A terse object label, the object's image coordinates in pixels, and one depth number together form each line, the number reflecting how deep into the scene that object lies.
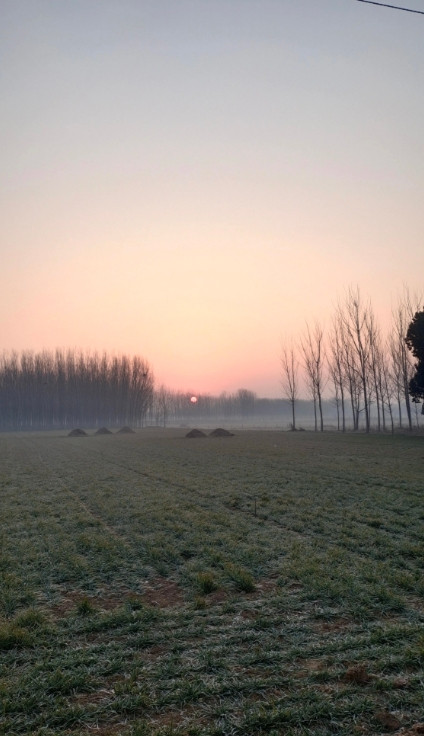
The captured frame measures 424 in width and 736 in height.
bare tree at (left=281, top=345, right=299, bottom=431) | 60.44
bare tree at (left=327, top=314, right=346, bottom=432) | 51.22
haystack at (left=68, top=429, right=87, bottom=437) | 57.91
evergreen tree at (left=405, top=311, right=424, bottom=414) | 35.81
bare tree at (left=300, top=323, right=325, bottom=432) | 55.62
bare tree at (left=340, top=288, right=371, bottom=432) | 47.53
